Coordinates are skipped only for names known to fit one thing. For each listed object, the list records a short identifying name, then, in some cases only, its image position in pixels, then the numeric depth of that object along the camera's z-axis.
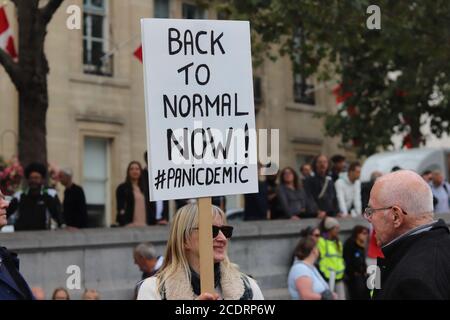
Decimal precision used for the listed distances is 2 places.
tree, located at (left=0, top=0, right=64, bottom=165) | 14.80
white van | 23.30
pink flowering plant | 15.04
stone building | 27.59
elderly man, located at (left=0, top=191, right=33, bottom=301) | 5.63
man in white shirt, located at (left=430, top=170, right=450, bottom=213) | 16.80
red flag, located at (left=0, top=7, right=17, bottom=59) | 22.30
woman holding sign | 6.61
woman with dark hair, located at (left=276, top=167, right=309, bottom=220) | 15.62
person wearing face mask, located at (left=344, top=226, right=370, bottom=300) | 14.58
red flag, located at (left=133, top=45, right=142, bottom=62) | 24.65
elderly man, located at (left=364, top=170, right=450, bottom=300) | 4.95
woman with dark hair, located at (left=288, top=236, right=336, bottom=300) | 12.95
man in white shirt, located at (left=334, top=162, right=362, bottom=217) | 16.77
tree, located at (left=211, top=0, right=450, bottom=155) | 18.33
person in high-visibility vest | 14.02
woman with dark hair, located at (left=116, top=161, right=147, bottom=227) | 14.48
